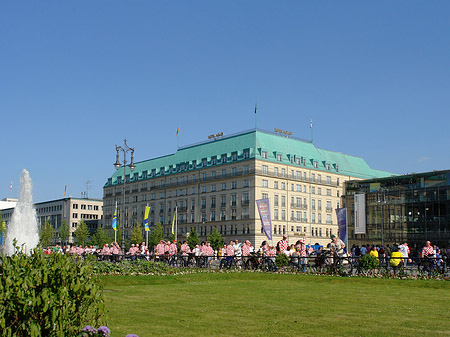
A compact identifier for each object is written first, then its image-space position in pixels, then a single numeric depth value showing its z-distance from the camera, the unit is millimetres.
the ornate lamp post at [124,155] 44800
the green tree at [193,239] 94625
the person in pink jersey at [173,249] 39419
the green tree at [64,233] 111812
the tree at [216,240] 94950
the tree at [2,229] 75350
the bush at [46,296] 5852
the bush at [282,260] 28969
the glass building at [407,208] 69312
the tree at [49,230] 101688
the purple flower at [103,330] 6168
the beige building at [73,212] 149275
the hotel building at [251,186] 100500
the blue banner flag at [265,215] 41153
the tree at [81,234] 113681
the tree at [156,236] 105000
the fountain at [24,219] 42591
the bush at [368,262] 25734
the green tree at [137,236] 108250
